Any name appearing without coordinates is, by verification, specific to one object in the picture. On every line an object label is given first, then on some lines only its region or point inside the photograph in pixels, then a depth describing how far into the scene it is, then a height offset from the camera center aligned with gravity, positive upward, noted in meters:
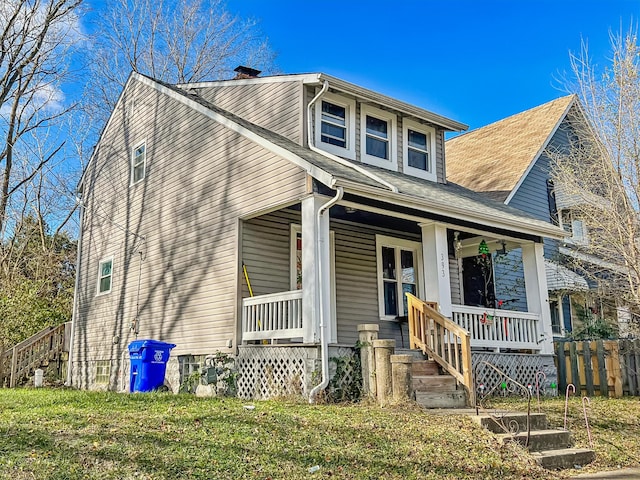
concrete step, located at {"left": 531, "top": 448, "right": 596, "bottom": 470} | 6.13 -1.08
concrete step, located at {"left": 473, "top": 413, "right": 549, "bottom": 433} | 6.78 -0.76
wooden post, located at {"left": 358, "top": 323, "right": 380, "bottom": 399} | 8.31 +0.01
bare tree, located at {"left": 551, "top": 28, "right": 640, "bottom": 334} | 11.77 +4.15
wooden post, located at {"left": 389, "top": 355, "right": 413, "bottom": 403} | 7.79 -0.27
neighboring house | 17.36 +5.20
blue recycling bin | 10.68 -0.05
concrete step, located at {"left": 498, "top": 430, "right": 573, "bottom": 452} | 6.49 -0.92
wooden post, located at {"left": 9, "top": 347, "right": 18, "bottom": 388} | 14.39 -0.12
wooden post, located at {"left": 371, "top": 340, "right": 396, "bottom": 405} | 7.94 -0.14
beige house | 9.56 +2.50
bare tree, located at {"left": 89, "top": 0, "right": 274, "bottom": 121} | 25.97 +14.29
